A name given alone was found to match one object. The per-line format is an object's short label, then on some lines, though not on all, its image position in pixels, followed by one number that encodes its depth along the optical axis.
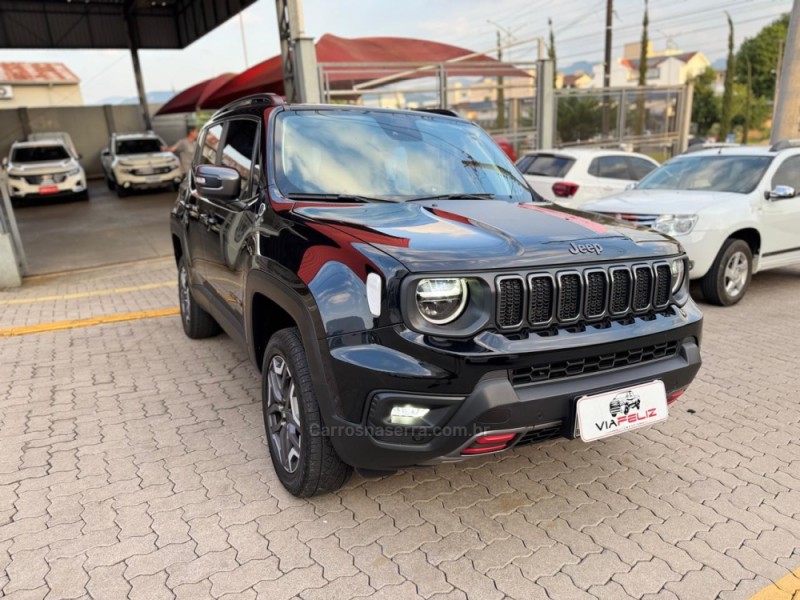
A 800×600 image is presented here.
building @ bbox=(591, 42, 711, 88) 83.94
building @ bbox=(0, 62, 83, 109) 47.81
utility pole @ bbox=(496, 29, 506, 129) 13.93
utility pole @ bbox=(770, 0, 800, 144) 9.36
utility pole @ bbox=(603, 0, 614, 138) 26.83
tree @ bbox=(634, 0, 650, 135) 41.88
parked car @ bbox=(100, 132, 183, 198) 17.02
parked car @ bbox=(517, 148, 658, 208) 8.55
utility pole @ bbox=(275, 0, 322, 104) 10.23
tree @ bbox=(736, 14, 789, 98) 59.42
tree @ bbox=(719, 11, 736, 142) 48.22
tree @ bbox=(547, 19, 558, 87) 39.22
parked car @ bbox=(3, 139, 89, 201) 15.22
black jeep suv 2.20
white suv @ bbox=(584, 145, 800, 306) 5.89
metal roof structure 21.72
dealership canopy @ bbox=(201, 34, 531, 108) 12.14
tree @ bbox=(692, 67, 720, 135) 55.75
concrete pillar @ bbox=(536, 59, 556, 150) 13.74
